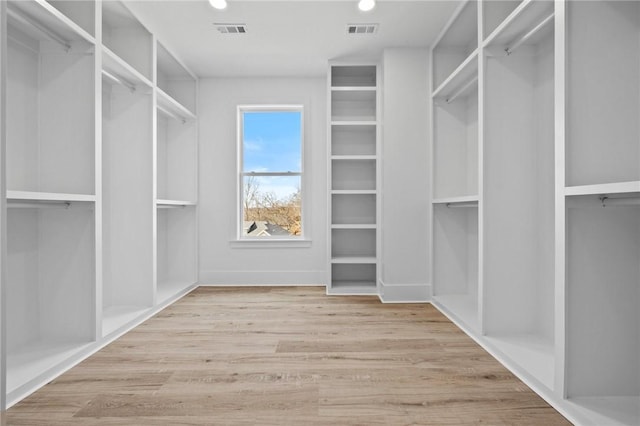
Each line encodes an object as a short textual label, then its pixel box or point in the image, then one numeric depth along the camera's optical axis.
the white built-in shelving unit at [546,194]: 1.56
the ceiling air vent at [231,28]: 3.19
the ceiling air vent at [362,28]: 3.20
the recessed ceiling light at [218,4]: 2.81
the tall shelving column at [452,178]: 3.50
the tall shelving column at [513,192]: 2.44
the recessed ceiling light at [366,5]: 2.82
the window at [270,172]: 4.51
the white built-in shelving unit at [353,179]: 4.24
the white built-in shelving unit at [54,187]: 2.11
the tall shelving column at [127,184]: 3.16
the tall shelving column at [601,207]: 1.55
